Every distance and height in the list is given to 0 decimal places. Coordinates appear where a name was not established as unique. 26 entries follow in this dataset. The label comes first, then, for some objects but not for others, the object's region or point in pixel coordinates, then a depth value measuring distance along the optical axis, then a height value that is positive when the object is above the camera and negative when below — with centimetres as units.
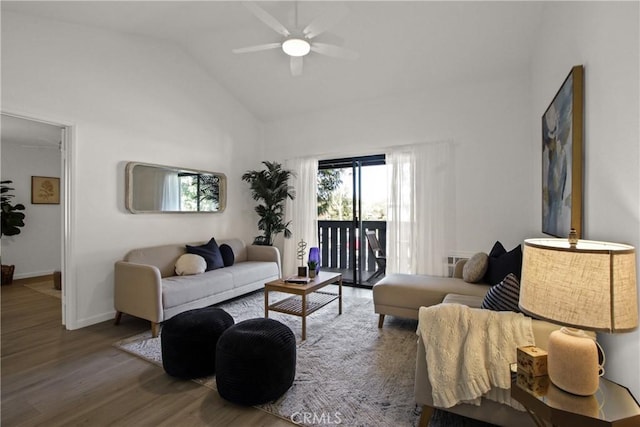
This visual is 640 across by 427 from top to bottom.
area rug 176 -117
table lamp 96 -29
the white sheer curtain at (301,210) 491 +6
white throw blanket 142 -67
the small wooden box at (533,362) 117 -59
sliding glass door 463 -1
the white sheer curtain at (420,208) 391 +7
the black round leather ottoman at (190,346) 212 -94
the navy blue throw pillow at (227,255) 410 -57
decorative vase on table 339 -49
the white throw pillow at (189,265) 354 -61
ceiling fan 239 +156
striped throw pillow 167 -47
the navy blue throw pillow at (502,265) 256 -46
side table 96 -65
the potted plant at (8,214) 496 +0
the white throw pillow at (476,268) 295 -54
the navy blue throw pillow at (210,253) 380 -51
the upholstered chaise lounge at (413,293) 279 -76
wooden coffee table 281 -92
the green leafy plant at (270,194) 489 +32
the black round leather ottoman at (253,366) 181 -93
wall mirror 356 +33
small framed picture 541 +43
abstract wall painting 173 +37
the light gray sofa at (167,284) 287 -77
